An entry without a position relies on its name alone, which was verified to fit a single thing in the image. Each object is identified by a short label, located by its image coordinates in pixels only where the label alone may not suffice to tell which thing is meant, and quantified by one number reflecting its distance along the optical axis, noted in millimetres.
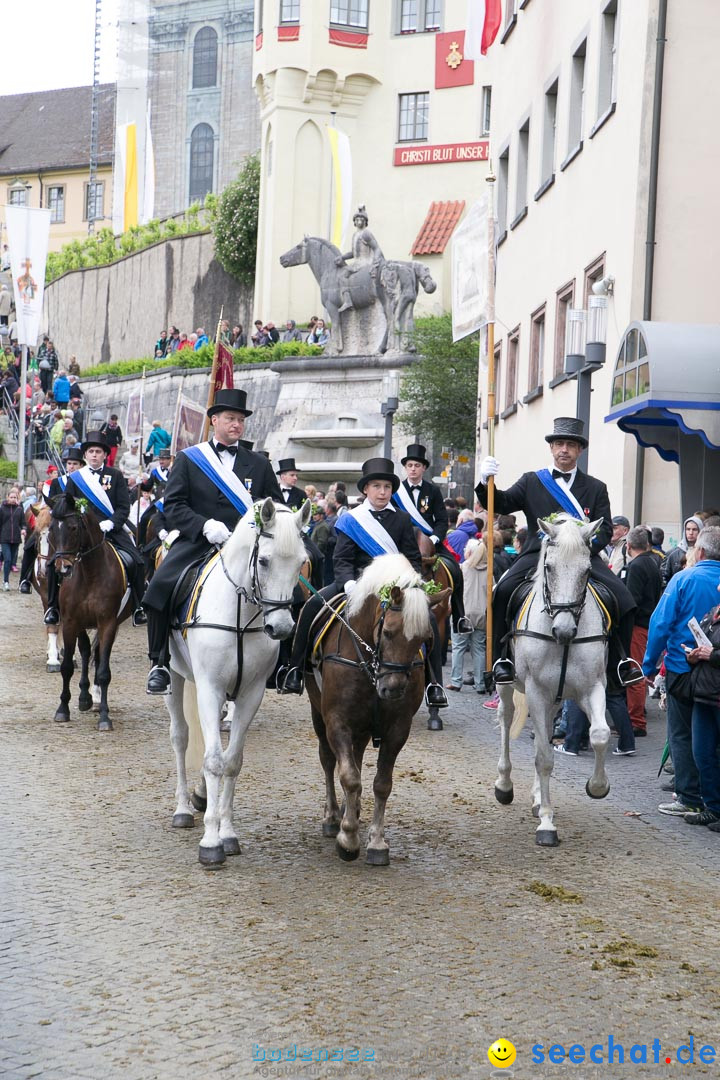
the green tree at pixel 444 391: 43531
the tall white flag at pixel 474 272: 17219
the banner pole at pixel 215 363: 18878
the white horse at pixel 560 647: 10055
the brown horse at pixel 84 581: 15281
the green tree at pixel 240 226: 61625
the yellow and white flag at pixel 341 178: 53406
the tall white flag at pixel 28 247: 42125
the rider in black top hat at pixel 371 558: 9984
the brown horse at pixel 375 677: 8867
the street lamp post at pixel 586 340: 17219
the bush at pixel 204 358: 48875
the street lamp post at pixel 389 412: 32750
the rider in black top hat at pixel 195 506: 10188
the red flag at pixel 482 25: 30706
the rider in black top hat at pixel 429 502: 15453
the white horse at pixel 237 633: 8875
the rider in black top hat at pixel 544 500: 11250
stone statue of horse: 45125
